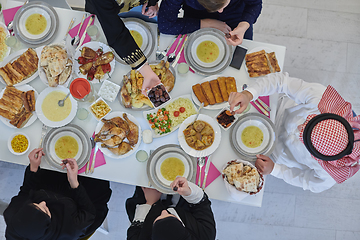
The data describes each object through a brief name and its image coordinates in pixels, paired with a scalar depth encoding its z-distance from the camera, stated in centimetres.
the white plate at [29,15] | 187
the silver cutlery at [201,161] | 179
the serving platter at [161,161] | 177
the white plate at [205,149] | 176
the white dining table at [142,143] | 180
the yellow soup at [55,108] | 181
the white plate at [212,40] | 186
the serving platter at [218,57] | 184
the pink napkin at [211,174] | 180
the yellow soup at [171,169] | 180
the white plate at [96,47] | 183
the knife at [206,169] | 180
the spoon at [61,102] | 181
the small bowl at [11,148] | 177
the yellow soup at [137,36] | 185
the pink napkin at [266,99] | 186
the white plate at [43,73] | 177
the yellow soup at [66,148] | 181
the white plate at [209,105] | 181
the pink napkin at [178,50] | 188
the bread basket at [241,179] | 164
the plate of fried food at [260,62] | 183
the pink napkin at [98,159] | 181
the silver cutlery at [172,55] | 186
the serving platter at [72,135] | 179
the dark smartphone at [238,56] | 185
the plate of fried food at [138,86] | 178
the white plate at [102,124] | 176
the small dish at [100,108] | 181
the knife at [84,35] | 189
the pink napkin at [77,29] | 190
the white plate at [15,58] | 183
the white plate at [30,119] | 180
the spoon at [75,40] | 187
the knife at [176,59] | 188
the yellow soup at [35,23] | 188
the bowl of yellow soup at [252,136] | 179
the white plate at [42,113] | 179
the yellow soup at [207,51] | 187
